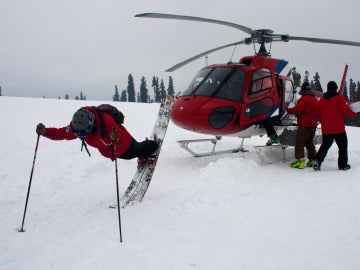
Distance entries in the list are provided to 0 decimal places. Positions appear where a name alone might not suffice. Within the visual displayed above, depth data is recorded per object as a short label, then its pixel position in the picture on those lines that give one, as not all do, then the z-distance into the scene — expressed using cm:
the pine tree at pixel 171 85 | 6738
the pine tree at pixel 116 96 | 8869
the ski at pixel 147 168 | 490
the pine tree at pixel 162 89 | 7056
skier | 418
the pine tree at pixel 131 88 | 6869
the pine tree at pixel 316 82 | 5319
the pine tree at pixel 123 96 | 8431
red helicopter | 662
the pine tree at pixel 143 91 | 6844
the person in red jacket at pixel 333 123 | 636
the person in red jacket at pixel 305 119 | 705
